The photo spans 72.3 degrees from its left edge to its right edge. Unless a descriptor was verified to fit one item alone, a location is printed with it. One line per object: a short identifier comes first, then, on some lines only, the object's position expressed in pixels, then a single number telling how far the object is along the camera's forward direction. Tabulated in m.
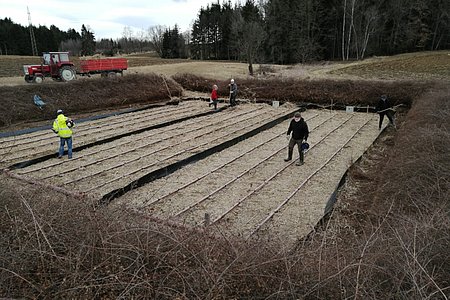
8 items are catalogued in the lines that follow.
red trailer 18.60
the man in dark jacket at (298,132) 7.61
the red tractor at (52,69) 16.36
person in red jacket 14.16
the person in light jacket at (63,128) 7.92
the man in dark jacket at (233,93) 14.90
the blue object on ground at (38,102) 13.05
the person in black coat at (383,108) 10.76
